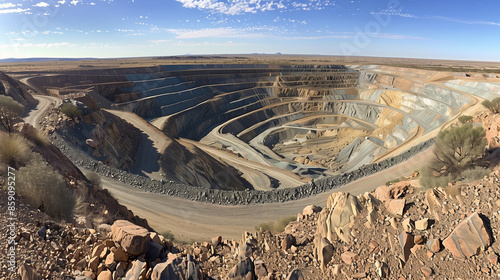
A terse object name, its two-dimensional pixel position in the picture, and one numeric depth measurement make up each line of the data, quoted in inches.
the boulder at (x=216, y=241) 389.4
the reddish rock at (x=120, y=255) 272.1
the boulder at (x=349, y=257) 310.5
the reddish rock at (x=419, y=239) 301.4
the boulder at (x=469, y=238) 271.3
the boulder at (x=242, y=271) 312.5
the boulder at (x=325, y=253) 322.7
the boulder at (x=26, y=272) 225.9
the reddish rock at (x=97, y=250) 275.6
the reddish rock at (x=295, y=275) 308.2
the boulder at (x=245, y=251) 351.1
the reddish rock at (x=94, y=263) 266.6
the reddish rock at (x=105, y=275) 256.4
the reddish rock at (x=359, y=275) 292.0
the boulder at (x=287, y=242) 360.8
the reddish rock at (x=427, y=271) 272.7
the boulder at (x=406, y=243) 296.2
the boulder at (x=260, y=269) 316.5
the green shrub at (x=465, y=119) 1121.7
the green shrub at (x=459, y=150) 603.2
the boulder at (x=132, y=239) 281.3
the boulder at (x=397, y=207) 349.4
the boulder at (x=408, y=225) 319.0
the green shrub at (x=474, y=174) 458.6
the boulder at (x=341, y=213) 359.6
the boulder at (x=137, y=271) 259.6
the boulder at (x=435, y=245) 285.6
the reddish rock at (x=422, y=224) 311.6
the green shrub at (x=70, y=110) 1000.2
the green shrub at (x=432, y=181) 491.8
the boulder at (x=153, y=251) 295.0
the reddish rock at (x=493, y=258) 257.1
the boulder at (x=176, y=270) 259.4
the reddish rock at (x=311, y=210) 466.2
